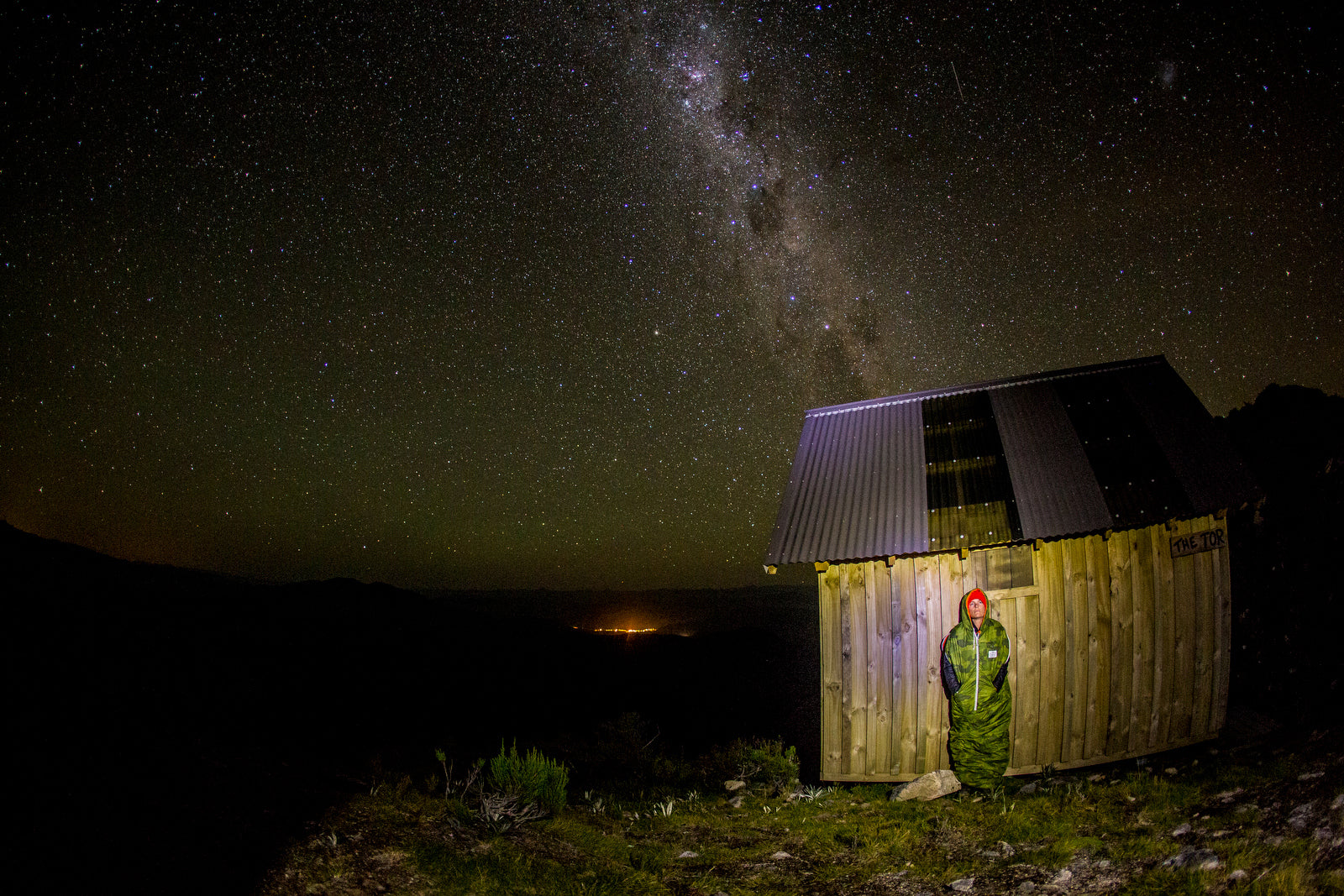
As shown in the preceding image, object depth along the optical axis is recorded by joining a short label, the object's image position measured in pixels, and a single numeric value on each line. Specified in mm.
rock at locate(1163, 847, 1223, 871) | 3812
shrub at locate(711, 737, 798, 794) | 8266
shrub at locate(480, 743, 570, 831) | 5711
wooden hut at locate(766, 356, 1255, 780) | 7172
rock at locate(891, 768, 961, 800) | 6629
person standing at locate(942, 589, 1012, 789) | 6574
